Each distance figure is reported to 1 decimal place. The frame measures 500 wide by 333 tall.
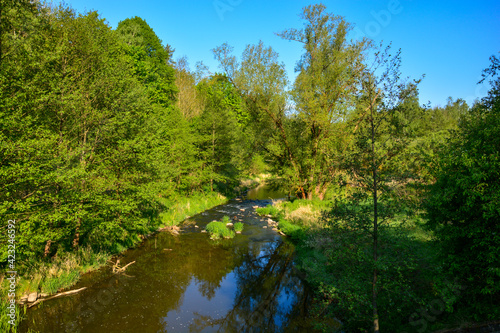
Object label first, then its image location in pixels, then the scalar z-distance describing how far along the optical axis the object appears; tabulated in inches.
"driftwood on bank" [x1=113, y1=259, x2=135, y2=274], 524.7
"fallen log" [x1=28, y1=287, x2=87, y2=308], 388.5
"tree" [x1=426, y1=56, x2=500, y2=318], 272.2
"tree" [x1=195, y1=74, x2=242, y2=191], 1250.0
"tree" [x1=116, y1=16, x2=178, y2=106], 1267.2
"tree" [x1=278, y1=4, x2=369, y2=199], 896.9
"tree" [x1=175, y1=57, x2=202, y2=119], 1747.0
